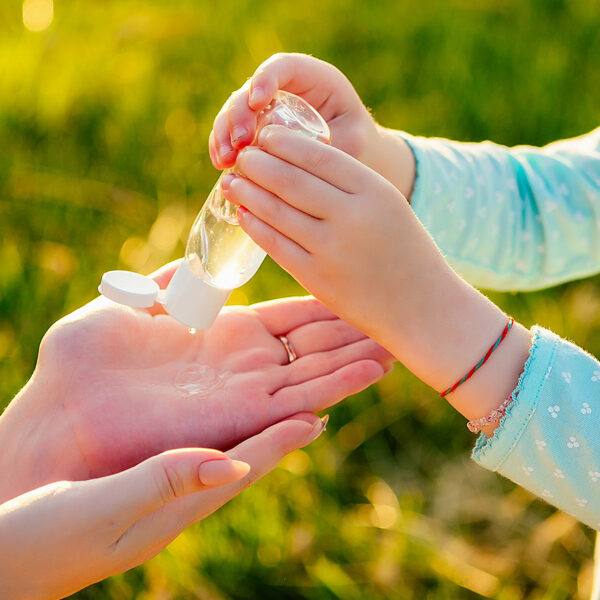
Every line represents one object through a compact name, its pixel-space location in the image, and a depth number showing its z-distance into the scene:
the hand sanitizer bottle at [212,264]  0.67
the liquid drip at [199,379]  0.71
